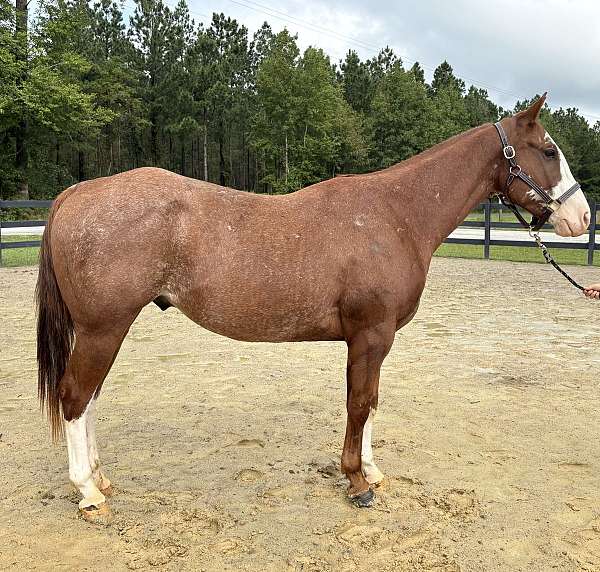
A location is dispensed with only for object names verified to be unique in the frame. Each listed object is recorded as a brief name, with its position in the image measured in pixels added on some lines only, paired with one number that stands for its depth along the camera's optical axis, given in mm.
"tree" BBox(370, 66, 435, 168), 43594
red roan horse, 2908
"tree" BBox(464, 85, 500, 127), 58984
